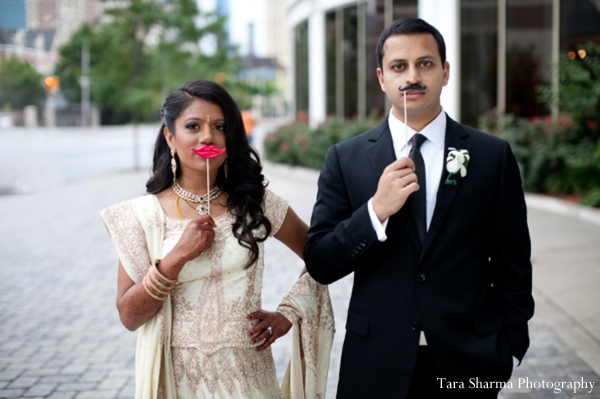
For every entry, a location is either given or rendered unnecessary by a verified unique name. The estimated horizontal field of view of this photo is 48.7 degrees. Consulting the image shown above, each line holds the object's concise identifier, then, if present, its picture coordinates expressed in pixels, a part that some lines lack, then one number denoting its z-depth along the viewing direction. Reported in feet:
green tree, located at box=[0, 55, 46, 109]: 125.39
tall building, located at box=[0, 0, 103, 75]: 178.35
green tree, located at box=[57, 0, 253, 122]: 82.48
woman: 8.69
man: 7.84
